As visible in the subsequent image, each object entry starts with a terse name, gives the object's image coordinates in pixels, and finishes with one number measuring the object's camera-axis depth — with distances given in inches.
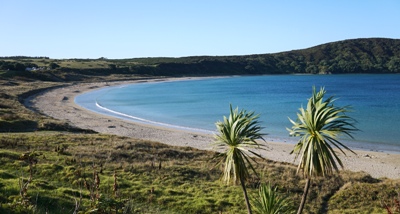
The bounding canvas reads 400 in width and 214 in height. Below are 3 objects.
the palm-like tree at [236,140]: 419.5
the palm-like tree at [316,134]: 374.3
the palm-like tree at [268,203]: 410.0
